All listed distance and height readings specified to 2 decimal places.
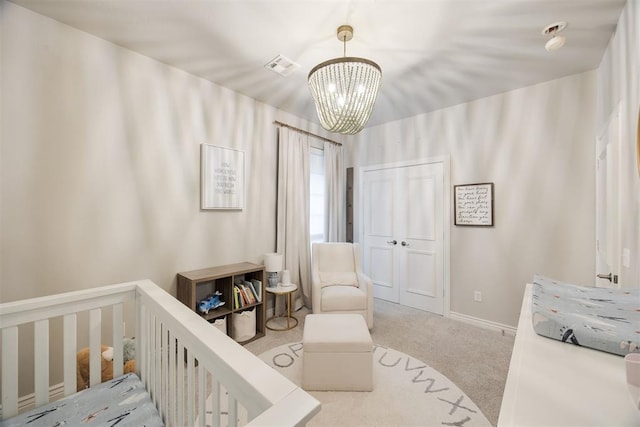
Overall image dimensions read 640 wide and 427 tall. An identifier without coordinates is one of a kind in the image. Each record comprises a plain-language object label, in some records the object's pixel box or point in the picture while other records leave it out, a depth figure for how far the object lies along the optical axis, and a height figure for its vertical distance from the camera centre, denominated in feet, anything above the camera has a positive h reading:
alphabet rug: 5.07 -3.93
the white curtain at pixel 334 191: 12.28 +1.15
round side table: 8.91 -3.05
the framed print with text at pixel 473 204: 9.23 +0.42
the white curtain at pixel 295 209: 10.28 +0.25
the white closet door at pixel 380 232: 11.79 -0.74
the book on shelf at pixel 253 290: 8.54 -2.45
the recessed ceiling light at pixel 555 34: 5.63 +4.07
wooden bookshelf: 7.19 -2.16
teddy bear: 5.03 -2.92
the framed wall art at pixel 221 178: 8.14 +1.22
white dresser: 1.55 -1.18
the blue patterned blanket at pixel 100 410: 3.32 -2.61
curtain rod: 10.31 +3.56
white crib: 1.91 -1.47
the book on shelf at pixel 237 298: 8.09 -2.55
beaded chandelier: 5.00 +2.50
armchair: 8.61 -2.37
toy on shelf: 7.47 -2.56
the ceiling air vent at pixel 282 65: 7.06 +4.18
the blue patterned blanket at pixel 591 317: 2.18 -0.97
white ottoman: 5.83 -3.29
